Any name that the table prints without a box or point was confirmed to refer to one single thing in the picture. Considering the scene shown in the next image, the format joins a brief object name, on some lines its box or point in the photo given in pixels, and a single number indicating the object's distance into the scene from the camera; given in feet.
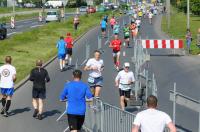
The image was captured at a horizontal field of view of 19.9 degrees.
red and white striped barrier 113.39
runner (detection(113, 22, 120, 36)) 128.74
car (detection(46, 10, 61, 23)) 251.52
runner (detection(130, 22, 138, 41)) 144.52
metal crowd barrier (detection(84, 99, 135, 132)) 38.01
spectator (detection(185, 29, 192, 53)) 120.67
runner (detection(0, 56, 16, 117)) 53.88
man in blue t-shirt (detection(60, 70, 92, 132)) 39.86
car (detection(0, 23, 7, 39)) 156.17
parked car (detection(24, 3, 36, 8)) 479.82
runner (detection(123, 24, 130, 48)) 125.36
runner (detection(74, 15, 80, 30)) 180.24
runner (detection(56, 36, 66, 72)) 87.76
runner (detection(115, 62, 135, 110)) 55.36
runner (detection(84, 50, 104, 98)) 58.80
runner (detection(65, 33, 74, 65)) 95.14
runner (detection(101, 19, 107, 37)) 158.91
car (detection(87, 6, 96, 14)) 346.03
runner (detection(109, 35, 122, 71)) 89.97
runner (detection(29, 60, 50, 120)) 52.60
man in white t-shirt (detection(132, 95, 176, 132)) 28.91
